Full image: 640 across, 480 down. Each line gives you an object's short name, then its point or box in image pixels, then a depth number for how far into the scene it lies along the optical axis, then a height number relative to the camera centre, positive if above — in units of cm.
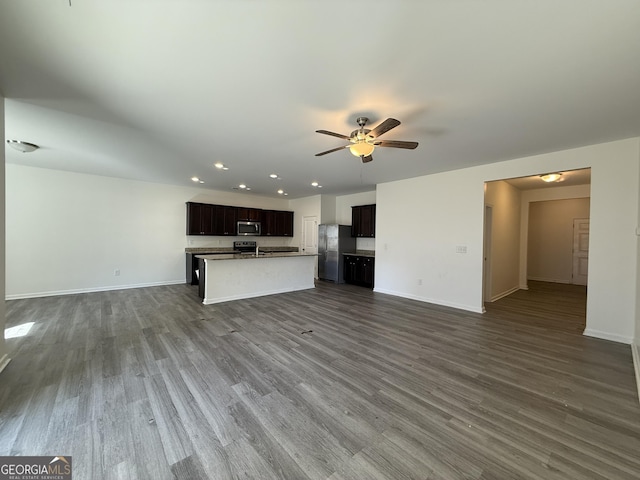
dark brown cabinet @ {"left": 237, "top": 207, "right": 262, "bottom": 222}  773 +62
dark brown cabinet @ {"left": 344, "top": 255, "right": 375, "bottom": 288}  680 -107
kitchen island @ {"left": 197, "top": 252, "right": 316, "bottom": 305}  499 -98
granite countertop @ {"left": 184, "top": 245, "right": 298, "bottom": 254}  691 -52
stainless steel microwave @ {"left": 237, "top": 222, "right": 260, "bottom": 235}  774 +16
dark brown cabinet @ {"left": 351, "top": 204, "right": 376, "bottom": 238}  701 +39
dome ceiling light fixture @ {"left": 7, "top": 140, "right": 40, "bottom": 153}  362 +133
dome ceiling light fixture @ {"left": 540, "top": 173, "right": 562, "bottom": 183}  482 +118
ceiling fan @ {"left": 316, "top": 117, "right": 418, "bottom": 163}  265 +105
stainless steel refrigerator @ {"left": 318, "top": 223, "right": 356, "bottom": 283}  737 -46
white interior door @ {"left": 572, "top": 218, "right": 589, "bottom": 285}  698 -44
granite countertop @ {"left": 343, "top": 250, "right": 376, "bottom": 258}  702 -60
